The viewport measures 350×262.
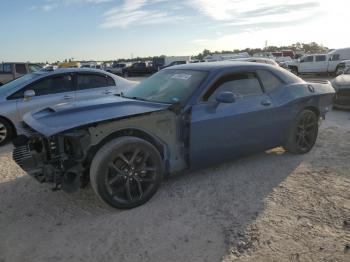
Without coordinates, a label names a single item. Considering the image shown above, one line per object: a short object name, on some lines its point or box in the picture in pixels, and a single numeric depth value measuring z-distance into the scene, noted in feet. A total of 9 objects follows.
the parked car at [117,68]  131.47
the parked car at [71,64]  108.78
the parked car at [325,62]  86.63
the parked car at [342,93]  32.60
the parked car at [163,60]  130.62
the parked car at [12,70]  63.98
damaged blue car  13.09
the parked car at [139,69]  128.77
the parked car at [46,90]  24.14
